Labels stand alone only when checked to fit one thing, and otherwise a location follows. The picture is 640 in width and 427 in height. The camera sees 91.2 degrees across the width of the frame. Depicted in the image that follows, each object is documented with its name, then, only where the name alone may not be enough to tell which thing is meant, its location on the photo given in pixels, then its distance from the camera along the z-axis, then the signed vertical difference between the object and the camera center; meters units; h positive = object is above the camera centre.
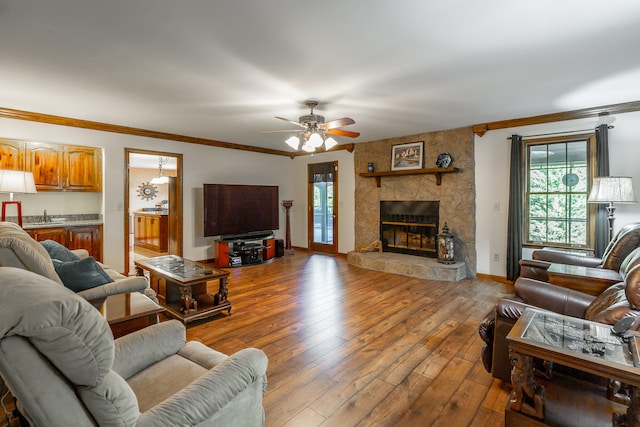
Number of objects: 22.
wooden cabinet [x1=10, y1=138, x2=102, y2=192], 4.24 +0.67
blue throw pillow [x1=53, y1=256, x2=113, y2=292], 2.24 -0.47
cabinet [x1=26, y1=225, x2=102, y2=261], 4.35 -0.39
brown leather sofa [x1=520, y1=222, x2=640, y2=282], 2.99 -0.56
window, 4.27 +0.23
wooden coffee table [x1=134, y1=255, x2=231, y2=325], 3.23 -0.90
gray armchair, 0.78 -0.43
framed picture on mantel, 5.74 +0.99
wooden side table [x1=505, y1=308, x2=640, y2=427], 1.41 -0.72
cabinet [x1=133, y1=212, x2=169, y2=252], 7.55 -0.56
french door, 7.13 +0.04
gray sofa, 1.54 -0.23
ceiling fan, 3.76 +0.97
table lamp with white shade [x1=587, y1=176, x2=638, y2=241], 3.39 +0.19
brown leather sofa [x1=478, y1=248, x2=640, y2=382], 1.76 -0.67
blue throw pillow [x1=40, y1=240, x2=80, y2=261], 2.81 -0.38
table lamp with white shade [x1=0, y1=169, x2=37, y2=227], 3.25 +0.30
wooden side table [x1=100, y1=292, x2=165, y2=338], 2.08 -0.72
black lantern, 5.15 -0.66
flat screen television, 6.01 +0.00
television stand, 5.94 -0.80
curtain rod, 4.20 +1.05
